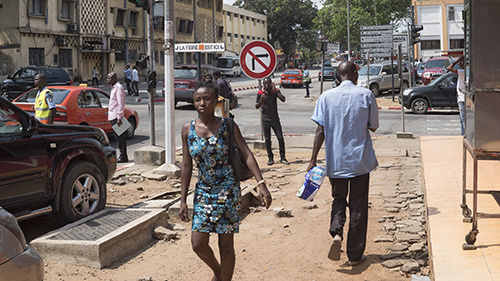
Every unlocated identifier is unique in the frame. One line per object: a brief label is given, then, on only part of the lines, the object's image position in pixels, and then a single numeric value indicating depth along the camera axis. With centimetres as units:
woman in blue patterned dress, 476
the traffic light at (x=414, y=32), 2945
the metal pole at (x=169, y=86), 1109
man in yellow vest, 1048
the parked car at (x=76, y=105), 1400
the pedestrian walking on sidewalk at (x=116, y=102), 1236
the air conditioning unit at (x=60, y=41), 4162
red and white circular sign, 1325
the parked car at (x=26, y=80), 2775
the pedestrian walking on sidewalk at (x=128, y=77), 3416
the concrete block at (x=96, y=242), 611
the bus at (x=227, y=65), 6188
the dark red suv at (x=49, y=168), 654
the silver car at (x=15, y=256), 348
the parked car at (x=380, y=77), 3350
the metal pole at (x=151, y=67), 1225
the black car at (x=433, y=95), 2364
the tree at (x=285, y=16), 9706
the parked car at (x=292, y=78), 4331
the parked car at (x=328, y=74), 5659
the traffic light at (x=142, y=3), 1204
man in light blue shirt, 574
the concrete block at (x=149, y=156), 1180
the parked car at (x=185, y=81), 2581
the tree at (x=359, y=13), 7275
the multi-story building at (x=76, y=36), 3778
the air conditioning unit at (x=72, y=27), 4288
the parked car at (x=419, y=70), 4370
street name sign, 1137
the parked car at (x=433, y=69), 3588
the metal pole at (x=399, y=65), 1535
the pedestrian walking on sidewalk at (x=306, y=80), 3381
